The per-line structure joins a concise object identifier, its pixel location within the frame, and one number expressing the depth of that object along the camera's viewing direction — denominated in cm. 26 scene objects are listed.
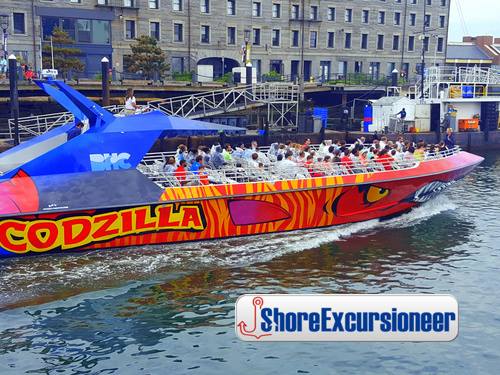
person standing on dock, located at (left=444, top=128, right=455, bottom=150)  3161
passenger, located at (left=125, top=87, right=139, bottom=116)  1648
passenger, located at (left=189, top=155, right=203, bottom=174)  1630
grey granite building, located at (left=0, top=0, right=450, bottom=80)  4338
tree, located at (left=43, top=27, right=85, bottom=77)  3947
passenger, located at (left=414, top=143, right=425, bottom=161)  1899
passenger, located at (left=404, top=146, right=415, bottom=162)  1876
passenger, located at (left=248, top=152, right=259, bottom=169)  1698
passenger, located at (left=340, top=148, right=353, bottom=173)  1719
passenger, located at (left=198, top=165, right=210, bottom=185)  1548
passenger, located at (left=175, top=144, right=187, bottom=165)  1698
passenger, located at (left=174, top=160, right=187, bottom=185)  1552
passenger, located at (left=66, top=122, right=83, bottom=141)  1548
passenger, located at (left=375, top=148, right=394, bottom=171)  1788
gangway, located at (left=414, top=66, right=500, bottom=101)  3838
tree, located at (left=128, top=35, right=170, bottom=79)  4088
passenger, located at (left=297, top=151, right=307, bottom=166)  1759
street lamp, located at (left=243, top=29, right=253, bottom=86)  3862
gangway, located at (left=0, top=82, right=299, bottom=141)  3081
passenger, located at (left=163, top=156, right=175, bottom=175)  1584
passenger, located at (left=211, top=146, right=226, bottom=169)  1723
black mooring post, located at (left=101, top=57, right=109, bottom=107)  3059
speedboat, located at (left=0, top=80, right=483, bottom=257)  1410
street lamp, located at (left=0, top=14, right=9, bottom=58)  3203
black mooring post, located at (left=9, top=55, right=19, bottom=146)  2715
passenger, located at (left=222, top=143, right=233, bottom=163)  1787
